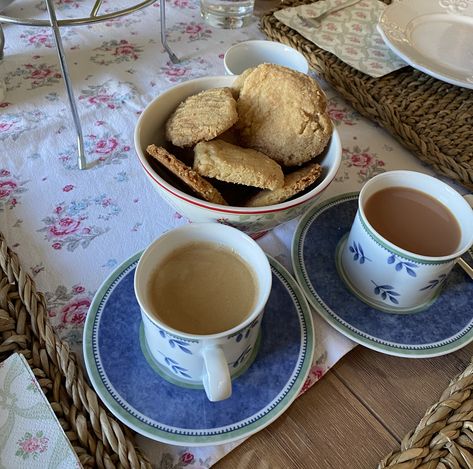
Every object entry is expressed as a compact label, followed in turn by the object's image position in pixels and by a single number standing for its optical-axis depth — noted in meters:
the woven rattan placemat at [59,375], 0.39
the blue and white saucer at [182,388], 0.41
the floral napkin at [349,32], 0.76
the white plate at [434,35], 0.72
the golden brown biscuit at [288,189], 0.48
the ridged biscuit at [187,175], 0.46
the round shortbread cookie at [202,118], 0.49
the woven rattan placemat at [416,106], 0.65
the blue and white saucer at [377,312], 0.48
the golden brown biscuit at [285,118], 0.52
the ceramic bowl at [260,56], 0.68
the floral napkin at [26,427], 0.38
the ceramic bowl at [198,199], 0.46
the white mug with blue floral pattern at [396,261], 0.46
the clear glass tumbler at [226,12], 0.87
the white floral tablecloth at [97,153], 0.52
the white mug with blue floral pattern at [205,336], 0.38
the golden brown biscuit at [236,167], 0.46
